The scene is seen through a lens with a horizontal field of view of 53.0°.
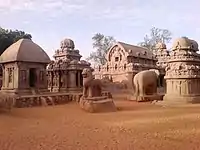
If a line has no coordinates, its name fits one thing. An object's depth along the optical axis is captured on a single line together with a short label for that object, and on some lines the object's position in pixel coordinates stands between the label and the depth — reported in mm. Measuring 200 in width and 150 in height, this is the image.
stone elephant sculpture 14052
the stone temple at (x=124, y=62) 22827
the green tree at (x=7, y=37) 26044
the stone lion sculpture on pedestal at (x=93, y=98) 9808
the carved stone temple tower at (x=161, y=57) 24186
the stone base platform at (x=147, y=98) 13923
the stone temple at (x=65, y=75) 18416
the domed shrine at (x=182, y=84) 12613
